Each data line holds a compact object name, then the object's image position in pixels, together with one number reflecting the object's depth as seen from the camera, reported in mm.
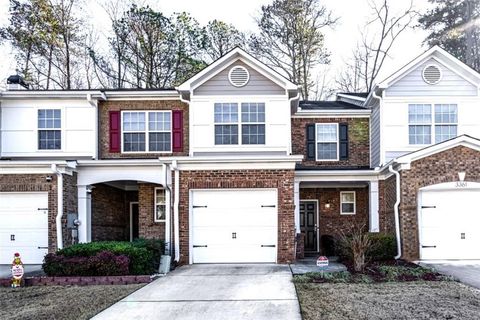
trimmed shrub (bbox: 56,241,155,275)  12641
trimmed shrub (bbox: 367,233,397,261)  14532
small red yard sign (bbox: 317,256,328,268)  12539
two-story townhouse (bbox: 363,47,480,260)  14547
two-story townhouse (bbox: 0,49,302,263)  14953
